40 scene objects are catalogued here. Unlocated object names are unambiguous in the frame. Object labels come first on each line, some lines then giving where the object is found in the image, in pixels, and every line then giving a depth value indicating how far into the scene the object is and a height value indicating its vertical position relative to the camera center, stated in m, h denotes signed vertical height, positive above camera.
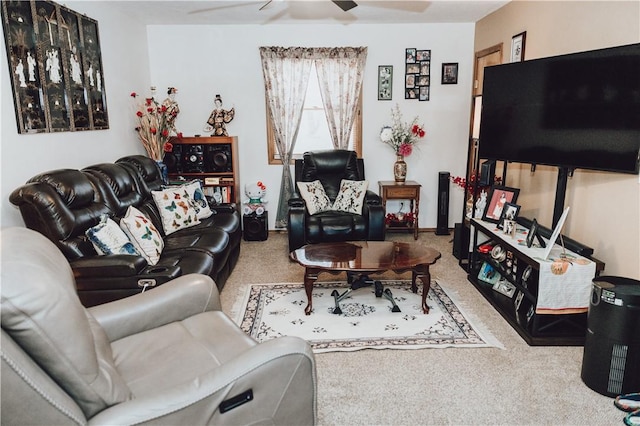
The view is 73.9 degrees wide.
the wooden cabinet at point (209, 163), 5.03 -0.42
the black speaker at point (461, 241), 4.23 -1.14
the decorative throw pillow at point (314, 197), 4.62 -0.75
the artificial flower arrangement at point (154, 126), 4.56 +0.02
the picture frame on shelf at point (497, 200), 3.53 -0.62
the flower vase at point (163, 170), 4.56 -0.46
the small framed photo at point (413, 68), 5.21 +0.70
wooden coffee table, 3.02 -0.97
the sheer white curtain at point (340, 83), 5.12 +0.52
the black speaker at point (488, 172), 3.89 -0.42
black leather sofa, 2.52 -0.69
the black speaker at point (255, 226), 5.11 -1.18
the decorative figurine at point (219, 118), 5.13 +0.11
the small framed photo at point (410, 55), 5.18 +0.85
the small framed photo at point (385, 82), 5.21 +0.53
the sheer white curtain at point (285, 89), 5.11 +0.45
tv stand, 2.62 -1.07
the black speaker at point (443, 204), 5.27 -0.96
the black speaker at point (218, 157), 5.08 -0.35
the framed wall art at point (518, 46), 3.92 +0.74
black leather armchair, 4.18 -0.95
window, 5.34 -0.05
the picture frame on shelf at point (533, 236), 2.94 -0.76
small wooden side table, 5.07 -0.78
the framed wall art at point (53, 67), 2.75 +0.44
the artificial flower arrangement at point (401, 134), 5.18 -0.10
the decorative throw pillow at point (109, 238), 2.70 -0.70
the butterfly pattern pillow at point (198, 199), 4.08 -0.69
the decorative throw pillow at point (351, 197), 4.58 -0.75
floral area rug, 2.78 -1.38
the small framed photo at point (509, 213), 3.36 -0.68
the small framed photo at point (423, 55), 5.18 +0.85
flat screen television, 2.44 +0.10
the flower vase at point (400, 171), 5.23 -0.54
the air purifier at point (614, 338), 2.11 -1.06
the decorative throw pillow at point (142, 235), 2.99 -0.75
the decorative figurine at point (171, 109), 4.79 +0.21
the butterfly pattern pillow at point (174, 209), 3.75 -0.72
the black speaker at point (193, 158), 5.05 -0.36
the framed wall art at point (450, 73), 5.21 +0.64
